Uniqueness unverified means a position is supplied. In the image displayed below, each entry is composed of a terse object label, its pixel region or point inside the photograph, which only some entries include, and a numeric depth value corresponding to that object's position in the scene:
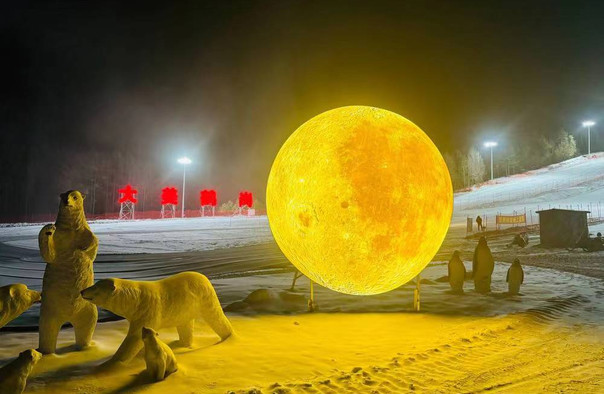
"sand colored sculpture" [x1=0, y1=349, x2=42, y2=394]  3.92
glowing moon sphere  6.52
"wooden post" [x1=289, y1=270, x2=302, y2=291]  10.47
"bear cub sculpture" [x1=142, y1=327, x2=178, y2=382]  4.73
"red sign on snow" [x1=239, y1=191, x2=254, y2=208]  38.84
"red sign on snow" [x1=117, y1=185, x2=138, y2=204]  33.87
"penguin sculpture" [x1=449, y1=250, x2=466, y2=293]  10.02
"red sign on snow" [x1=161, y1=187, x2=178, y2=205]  36.22
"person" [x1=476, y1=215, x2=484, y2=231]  24.24
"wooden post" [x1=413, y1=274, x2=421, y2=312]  8.44
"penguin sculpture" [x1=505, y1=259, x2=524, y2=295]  9.73
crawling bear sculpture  5.04
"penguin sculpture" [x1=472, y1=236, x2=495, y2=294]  10.12
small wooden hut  20.00
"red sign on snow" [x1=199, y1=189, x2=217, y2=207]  37.84
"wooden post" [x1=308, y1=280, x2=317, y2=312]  8.52
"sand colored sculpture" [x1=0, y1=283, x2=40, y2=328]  4.95
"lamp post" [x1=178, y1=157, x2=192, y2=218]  43.12
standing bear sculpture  5.39
